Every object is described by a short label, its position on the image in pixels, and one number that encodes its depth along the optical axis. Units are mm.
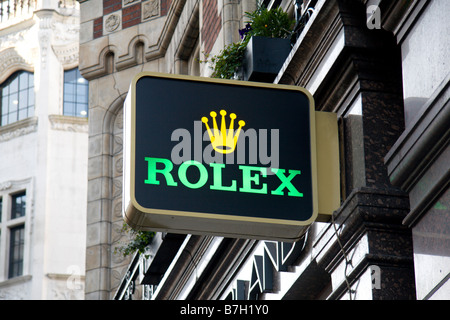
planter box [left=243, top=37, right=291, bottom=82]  10828
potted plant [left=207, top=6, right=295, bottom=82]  10859
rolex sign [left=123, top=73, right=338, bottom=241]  8234
